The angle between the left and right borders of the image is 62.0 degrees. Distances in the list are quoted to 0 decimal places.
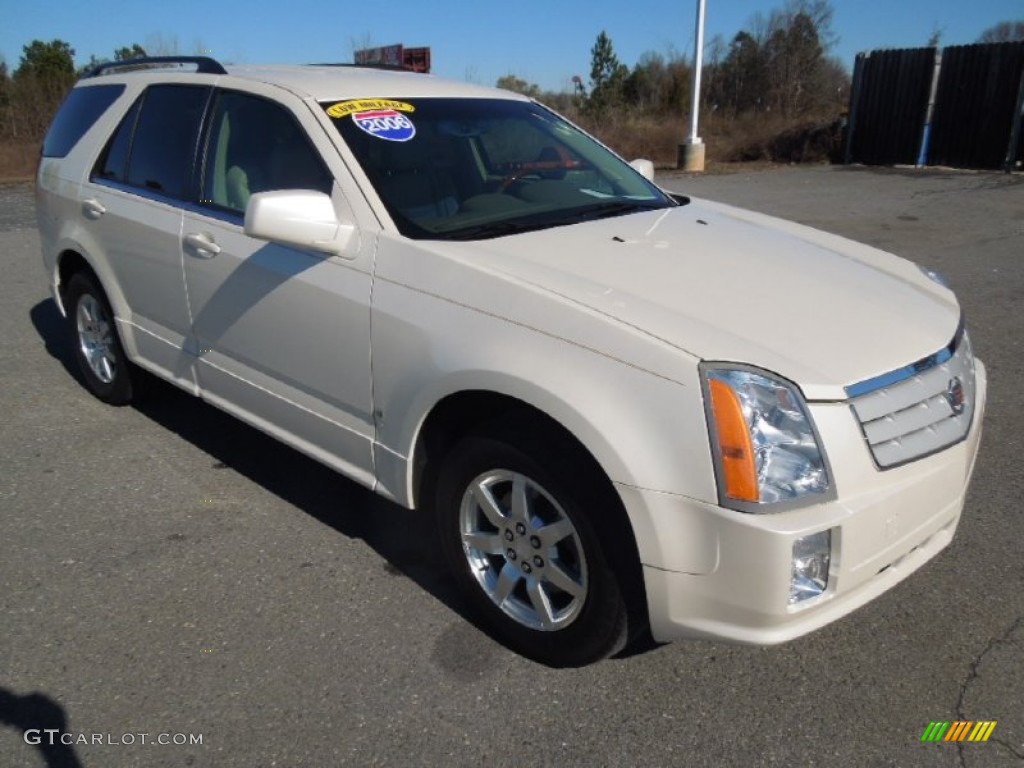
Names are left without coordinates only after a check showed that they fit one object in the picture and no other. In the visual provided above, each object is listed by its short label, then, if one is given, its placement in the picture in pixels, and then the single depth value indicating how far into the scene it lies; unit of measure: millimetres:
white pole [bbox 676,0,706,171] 19547
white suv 2182
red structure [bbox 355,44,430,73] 18594
